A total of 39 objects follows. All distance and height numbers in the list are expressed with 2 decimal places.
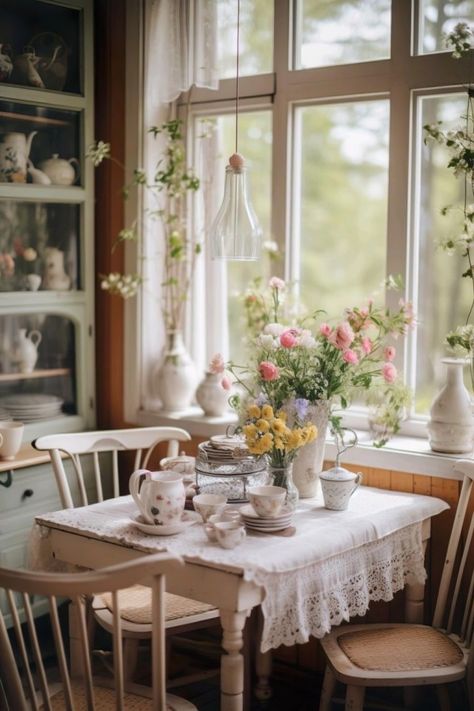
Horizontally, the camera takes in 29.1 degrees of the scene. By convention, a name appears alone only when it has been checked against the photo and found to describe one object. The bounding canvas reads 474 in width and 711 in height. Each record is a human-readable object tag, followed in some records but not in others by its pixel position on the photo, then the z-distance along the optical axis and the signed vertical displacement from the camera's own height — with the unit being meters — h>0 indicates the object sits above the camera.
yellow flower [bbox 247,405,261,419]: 2.48 -0.34
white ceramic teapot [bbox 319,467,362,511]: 2.61 -0.57
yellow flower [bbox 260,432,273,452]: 2.45 -0.42
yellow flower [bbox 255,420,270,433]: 2.47 -0.38
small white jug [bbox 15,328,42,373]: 3.50 -0.25
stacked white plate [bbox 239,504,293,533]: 2.37 -0.61
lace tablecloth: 2.19 -0.67
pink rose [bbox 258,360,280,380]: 2.59 -0.24
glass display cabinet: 3.39 +0.27
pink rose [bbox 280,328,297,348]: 2.64 -0.16
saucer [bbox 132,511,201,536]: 2.34 -0.63
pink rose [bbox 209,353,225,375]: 2.77 -0.24
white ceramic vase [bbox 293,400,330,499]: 2.75 -0.53
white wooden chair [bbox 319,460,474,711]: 2.37 -0.99
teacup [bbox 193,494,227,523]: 2.43 -0.58
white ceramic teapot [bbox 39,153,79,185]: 3.50 +0.45
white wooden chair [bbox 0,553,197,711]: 1.74 -0.66
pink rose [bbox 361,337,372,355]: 2.74 -0.18
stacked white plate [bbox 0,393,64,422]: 3.46 -0.47
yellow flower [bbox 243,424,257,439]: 2.47 -0.39
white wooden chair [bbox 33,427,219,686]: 2.60 -0.93
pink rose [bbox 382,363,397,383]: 2.74 -0.26
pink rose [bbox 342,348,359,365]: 2.62 -0.20
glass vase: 2.58 -0.55
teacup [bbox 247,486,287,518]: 2.36 -0.56
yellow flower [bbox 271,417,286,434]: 2.48 -0.38
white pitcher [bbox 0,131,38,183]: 3.36 +0.48
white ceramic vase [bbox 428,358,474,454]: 2.90 -0.41
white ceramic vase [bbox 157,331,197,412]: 3.60 -0.36
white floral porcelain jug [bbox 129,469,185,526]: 2.34 -0.55
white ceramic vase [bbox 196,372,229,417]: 3.50 -0.43
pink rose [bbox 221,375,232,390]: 2.74 -0.29
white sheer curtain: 3.42 +0.56
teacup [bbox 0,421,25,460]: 3.22 -0.55
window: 3.12 +0.50
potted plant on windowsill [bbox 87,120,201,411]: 3.53 +0.14
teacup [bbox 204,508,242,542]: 2.31 -0.61
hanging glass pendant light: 2.68 +0.19
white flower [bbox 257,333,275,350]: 2.73 -0.17
